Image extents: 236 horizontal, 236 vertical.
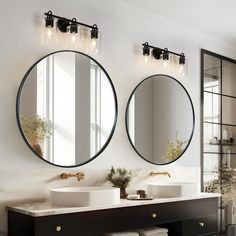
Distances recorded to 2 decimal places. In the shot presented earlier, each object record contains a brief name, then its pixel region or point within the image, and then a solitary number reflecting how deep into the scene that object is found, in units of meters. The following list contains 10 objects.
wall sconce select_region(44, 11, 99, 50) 2.98
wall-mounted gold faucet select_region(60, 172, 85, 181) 3.00
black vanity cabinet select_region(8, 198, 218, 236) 2.50
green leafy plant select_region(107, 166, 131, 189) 3.23
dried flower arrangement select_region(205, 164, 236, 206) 4.12
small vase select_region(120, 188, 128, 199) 3.22
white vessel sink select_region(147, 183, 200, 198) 3.29
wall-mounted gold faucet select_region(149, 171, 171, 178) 3.63
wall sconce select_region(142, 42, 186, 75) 3.65
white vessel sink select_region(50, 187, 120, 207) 2.66
